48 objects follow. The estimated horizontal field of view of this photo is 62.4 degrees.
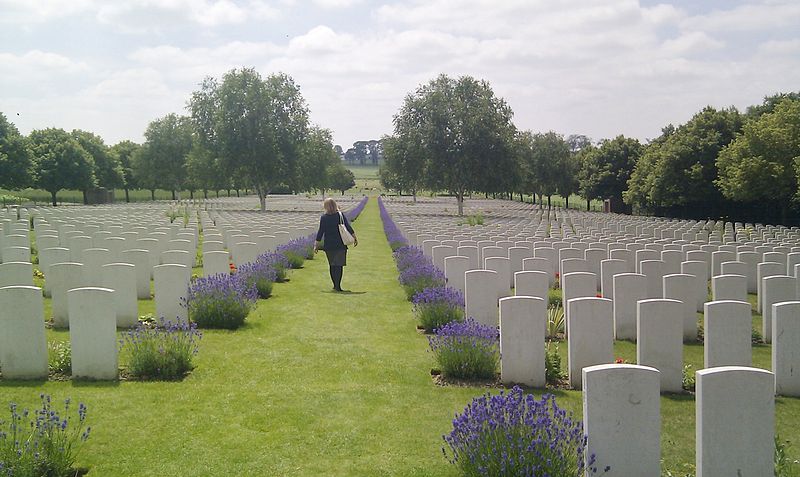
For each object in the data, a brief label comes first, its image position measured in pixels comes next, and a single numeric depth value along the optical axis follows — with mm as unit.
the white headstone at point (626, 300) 10125
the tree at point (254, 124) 52969
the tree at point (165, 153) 85375
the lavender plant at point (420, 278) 13344
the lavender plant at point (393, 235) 24509
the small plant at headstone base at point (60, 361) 8016
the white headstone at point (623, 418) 4629
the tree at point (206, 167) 54094
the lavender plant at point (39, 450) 4902
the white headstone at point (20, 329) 7676
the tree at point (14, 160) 53438
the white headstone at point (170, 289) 10539
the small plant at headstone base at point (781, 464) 4749
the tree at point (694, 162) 41062
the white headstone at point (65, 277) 10660
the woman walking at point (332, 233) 14219
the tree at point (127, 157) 91912
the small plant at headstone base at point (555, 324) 10781
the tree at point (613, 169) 61656
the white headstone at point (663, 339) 7871
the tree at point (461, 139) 50812
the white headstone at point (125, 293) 10430
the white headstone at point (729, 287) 11047
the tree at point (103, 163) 80812
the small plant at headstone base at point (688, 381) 8109
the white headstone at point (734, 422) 4402
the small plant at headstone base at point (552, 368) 8258
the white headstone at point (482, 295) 10414
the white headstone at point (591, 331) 7793
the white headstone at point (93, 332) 7723
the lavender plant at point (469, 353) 8172
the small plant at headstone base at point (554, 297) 13591
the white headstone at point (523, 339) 7820
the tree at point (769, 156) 29312
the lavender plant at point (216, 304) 10742
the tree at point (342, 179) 131750
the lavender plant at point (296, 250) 19031
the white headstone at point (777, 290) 10602
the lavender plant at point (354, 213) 44656
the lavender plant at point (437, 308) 10844
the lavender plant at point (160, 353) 8016
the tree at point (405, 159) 51719
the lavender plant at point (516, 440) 4648
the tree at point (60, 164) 64688
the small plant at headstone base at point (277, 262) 16123
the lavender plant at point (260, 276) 13514
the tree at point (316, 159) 57600
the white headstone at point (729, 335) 7848
